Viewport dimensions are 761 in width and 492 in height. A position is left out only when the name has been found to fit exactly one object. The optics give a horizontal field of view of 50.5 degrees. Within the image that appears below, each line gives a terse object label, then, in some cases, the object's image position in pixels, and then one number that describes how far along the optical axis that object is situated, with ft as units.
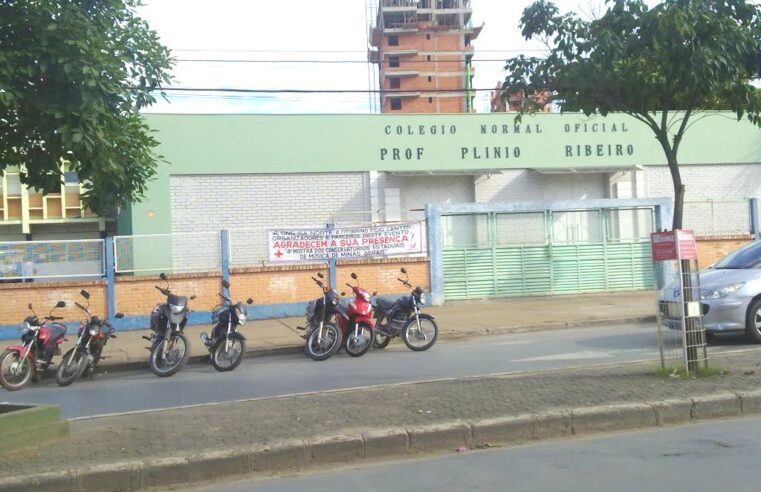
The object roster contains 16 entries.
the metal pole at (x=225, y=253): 58.39
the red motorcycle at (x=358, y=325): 41.39
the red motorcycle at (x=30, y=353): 36.45
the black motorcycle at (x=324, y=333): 41.16
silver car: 38.17
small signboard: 27.20
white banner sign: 60.23
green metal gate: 65.62
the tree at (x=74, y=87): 23.35
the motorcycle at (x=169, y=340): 38.27
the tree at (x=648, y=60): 34.17
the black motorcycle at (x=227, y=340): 38.75
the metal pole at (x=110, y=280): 56.49
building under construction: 304.50
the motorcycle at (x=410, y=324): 42.73
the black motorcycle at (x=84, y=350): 37.40
